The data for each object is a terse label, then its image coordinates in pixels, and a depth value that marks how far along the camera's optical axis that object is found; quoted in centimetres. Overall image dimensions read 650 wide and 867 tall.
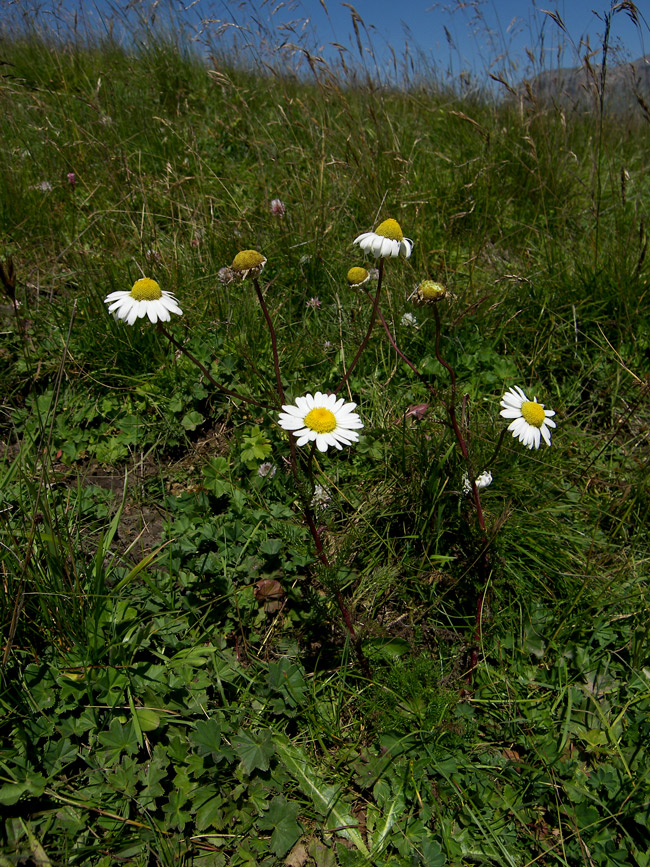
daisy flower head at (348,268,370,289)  40
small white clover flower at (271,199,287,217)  56
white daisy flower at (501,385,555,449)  34
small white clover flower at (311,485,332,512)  40
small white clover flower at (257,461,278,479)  42
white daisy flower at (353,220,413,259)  35
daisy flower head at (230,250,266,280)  32
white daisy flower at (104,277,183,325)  34
